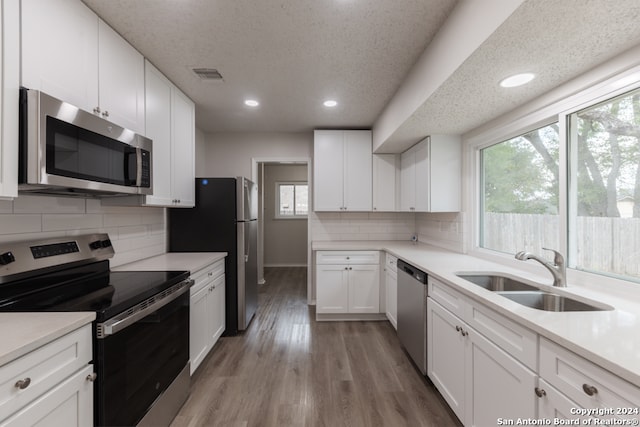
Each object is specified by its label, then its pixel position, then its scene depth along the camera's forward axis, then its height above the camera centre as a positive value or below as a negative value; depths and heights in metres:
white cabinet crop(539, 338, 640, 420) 0.75 -0.53
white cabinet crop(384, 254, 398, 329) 2.79 -0.78
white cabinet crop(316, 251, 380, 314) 3.18 -0.81
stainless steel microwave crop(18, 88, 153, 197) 1.11 +0.31
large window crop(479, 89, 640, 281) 1.36 +0.15
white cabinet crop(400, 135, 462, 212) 2.71 +0.41
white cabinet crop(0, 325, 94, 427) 0.83 -0.58
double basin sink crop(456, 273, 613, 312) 1.40 -0.46
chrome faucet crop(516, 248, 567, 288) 1.51 -0.29
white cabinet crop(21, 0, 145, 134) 1.19 +0.81
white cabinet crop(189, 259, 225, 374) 2.09 -0.83
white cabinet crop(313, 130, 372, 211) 3.53 +0.64
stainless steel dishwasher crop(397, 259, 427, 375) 2.05 -0.80
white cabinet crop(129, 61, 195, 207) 2.04 +0.63
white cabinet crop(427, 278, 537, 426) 1.14 -0.79
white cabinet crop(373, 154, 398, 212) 3.56 +0.44
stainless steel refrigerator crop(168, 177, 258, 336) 2.83 -0.15
